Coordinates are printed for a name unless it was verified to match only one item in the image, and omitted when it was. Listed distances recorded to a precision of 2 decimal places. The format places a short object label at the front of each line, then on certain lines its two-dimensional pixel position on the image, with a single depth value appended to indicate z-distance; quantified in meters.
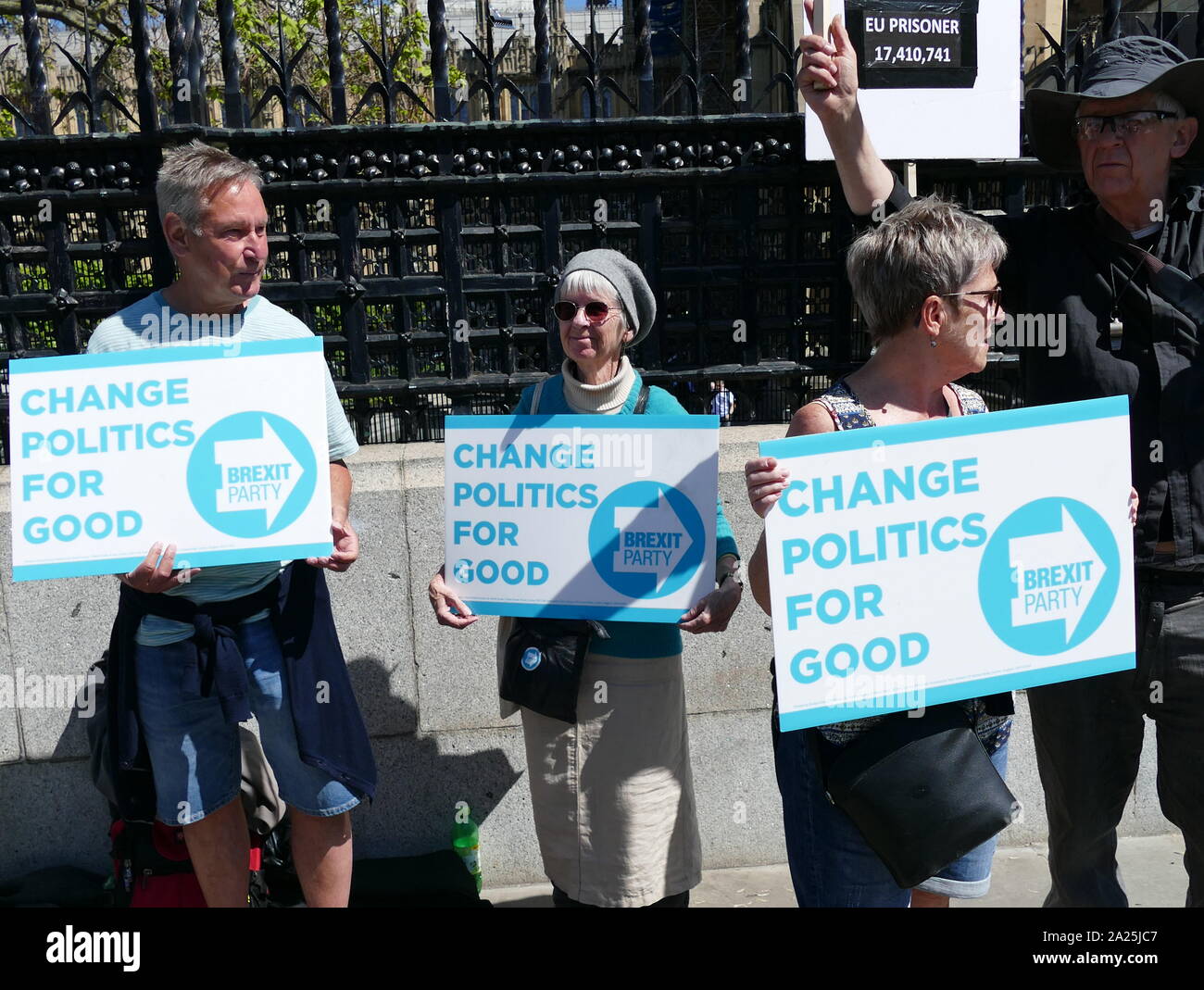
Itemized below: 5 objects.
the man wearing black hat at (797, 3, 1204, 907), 2.76
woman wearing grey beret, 3.01
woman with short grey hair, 2.45
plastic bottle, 4.13
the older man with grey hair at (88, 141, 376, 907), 2.89
